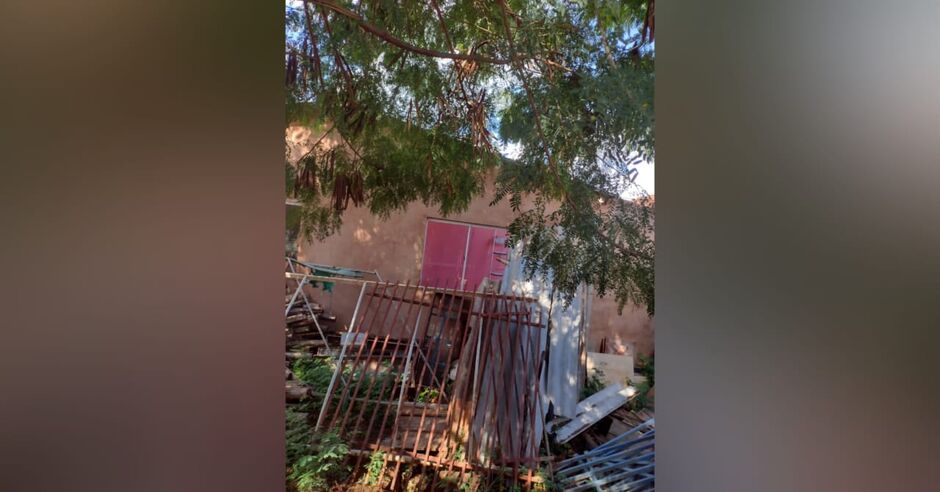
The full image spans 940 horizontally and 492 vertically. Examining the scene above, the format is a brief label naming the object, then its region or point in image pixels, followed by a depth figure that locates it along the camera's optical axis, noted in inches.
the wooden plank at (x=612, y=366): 147.8
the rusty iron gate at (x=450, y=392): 101.3
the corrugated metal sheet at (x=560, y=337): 120.0
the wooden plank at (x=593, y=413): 115.5
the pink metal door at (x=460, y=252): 172.7
